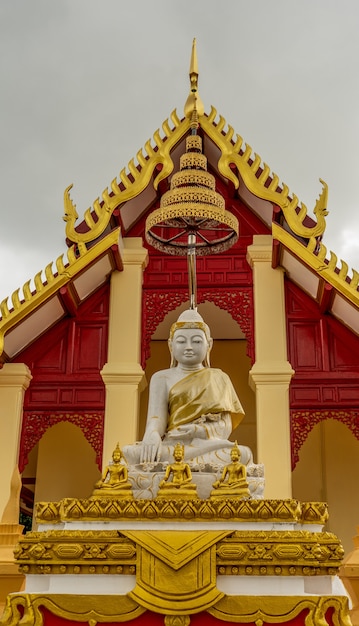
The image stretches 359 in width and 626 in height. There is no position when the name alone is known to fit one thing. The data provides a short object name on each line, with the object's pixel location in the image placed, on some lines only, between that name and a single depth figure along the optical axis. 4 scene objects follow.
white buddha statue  3.75
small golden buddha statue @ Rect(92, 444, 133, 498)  3.27
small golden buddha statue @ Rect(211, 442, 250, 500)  3.22
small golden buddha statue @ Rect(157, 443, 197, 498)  3.22
